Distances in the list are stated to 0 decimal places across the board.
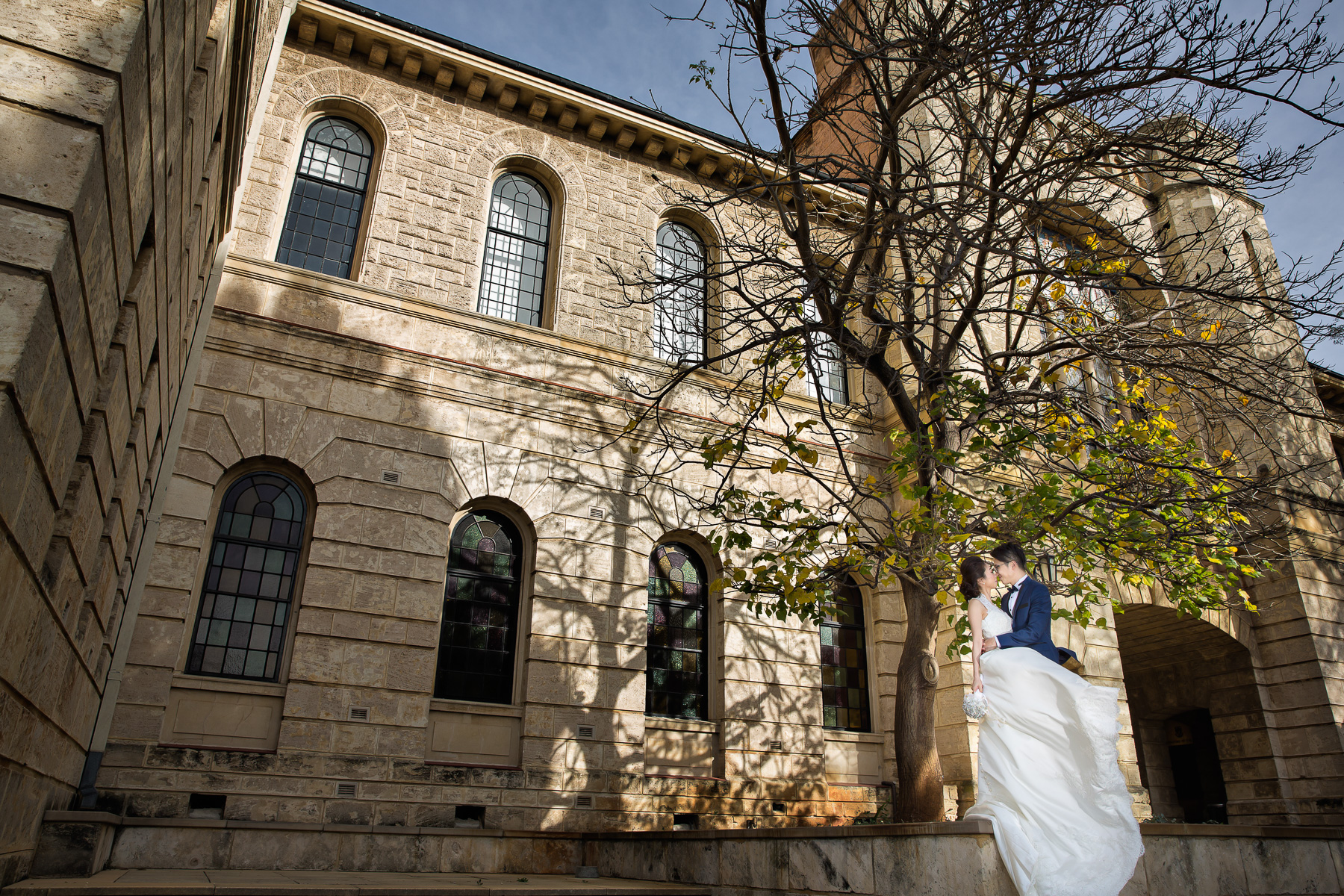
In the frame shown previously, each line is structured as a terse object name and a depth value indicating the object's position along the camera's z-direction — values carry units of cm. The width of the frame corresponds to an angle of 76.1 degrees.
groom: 585
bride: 515
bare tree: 811
